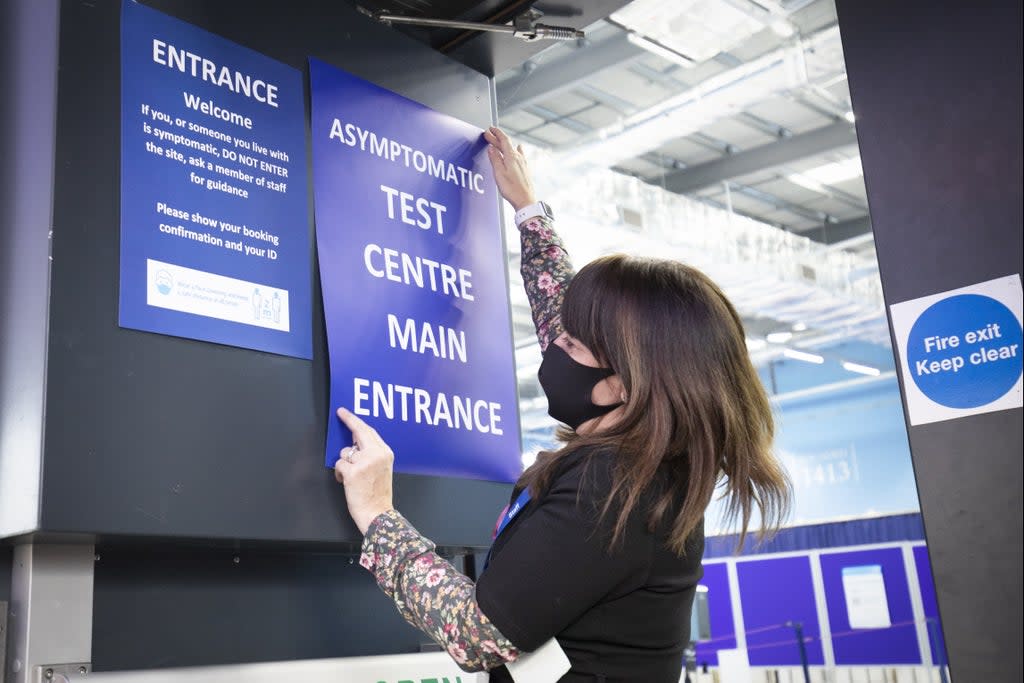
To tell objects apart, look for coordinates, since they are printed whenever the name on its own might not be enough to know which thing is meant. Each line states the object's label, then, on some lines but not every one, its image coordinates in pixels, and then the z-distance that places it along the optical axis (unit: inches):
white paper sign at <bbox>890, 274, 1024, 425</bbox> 54.7
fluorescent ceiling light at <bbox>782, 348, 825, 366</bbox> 545.0
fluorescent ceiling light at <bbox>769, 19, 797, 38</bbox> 237.4
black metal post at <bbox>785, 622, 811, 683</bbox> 364.3
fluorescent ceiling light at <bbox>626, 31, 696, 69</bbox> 181.9
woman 51.8
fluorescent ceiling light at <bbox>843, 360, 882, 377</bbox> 578.8
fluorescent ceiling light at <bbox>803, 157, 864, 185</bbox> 402.9
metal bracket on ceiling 80.4
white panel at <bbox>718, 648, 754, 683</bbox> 348.5
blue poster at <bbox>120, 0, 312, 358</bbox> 57.2
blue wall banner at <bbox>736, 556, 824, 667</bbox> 387.2
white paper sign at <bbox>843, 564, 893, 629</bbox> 369.4
